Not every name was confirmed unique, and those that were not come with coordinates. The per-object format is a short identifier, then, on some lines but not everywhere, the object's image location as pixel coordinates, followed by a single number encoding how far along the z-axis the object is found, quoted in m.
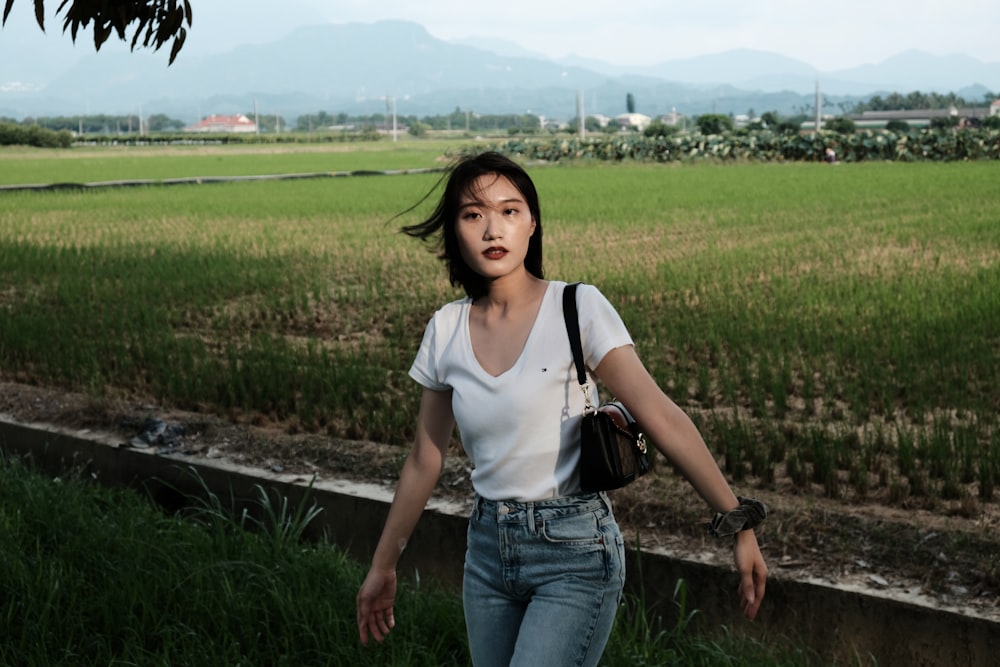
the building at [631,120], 190.68
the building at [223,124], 189.46
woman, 1.92
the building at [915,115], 121.41
